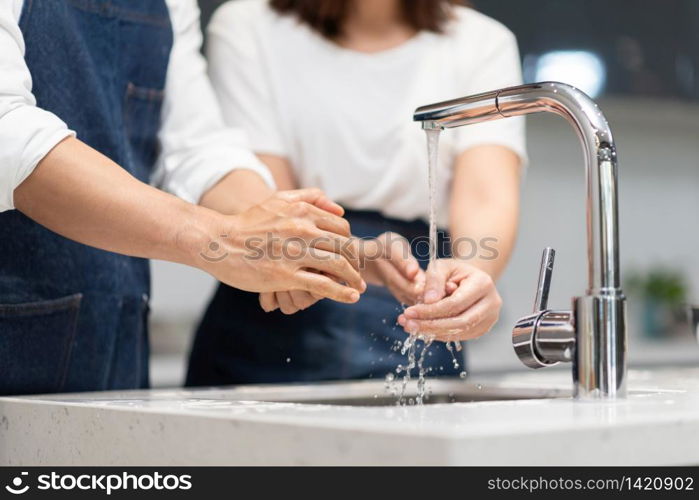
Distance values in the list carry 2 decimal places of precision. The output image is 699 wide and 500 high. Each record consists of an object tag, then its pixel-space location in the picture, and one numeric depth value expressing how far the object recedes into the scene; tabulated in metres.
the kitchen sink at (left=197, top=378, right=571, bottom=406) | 2.27
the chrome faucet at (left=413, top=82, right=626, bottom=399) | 1.96
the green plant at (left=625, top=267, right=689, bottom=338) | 5.67
